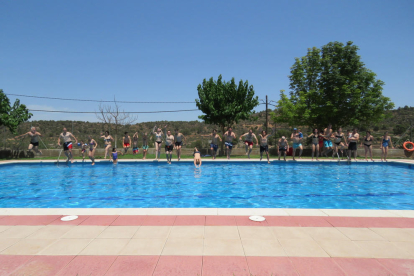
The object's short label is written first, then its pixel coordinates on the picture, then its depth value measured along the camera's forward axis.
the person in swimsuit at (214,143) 16.38
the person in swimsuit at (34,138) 14.65
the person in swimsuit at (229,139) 16.16
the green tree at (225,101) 17.95
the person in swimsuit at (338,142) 15.38
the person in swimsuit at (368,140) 15.20
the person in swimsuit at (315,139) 15.57
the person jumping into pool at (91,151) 14.41
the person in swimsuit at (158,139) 15.44
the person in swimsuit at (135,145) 18.96
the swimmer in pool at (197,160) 13.41
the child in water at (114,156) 14.05
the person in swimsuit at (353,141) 14.83
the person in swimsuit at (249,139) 15.59
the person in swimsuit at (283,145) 15.27
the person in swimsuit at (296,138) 15.44
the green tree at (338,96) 18.59
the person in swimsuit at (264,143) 14.90
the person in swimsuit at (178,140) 15.32
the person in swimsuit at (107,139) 15.91
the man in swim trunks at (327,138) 15.39
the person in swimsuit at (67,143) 14.34
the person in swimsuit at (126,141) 18.38
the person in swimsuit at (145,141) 16.98
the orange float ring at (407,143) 16.75
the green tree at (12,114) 17.08
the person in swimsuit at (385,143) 15.15
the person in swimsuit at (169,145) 14.74
